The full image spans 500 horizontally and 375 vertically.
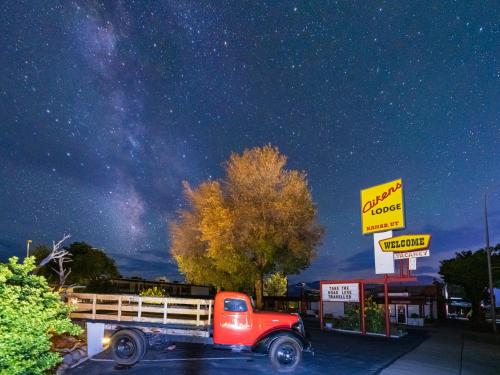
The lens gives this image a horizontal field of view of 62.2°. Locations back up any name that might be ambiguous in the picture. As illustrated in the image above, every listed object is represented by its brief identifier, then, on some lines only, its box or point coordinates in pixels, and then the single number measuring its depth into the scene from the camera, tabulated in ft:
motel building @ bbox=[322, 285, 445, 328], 111.06
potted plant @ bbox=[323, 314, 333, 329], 81.71
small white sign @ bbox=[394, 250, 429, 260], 66.98
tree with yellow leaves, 92.38
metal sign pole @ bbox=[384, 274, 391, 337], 70.54
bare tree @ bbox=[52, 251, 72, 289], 45.24
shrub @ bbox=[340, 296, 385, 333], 74.90
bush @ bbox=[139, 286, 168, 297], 53.34
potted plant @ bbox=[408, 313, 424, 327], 107.14
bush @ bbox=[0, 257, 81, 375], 21.44
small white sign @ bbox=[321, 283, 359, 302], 75.72
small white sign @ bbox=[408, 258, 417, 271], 68.54
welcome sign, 66.90
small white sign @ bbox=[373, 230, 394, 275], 72.43
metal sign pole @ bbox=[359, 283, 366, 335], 73.53
